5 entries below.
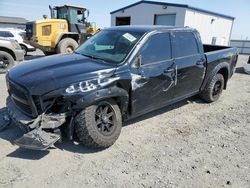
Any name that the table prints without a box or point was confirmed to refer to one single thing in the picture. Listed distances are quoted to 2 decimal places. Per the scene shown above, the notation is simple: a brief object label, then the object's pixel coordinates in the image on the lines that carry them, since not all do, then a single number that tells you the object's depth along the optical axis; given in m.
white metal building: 14.41
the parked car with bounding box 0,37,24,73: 7.01
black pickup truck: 2.58
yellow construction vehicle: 9.76
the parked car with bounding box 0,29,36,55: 11.77
